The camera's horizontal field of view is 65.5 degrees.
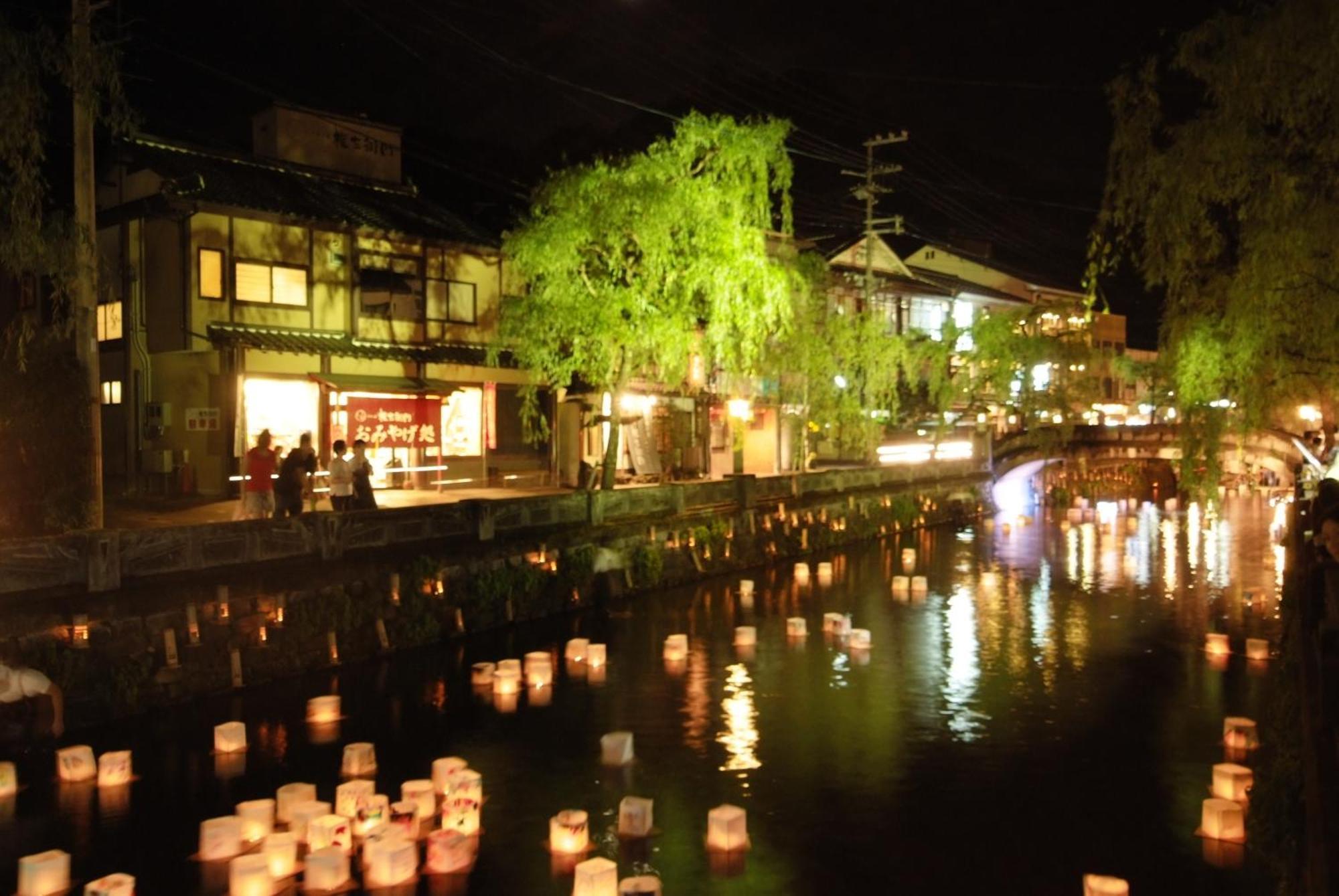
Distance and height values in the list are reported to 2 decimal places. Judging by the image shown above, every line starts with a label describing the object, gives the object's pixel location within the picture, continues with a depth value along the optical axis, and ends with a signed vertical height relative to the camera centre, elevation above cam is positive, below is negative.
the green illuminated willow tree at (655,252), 20.45 +3.78
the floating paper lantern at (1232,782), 9.60 -3.21
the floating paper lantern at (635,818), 8.90 -3.24
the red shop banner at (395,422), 24.00 +0.49
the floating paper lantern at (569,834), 8.60 -3.26
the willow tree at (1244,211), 9.21 +2.30
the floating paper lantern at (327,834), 8.45 -3.19
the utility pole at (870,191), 34.69 +8.45
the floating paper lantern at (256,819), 8.75 -3.17
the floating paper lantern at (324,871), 7.87 -3.25
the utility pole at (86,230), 13.12 +2.79
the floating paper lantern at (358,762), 10.45 -3.23
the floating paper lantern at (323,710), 12.30 -3.18
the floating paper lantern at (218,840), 8.51 -3.25
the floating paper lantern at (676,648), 15.83 -3.18
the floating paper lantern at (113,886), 7.11 -3.04
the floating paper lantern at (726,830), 8.68 -3.28
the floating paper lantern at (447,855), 8.34 -3.34
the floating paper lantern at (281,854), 8.08 -3.22
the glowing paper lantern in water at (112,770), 10.11 -3.18
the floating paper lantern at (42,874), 7.66 -3.18
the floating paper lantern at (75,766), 10.16 -3.14
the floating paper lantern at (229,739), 11.10 -3.17
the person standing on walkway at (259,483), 16.86 -0.65
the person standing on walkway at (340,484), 17.62 -0.71
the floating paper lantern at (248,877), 7.67 -3.21
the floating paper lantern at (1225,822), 8.94 -3.32
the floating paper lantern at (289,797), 8.95 -3.07
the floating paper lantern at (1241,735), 11.41 -3.30
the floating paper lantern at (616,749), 10.95 -3.27
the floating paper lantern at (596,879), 7.30 -3.09
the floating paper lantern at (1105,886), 7.10 -3.08
